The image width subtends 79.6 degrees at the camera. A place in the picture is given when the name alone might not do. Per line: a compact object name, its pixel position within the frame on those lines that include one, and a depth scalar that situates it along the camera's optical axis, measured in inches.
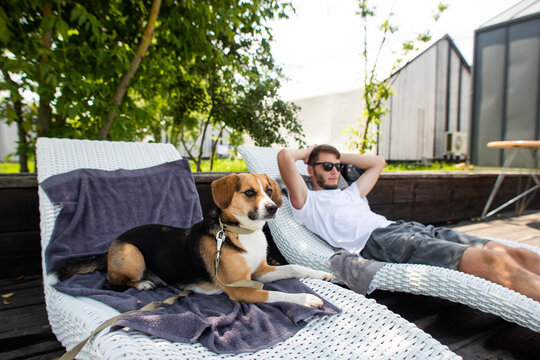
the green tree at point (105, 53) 118.9
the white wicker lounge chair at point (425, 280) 68.1
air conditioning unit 506.3
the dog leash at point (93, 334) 51.4
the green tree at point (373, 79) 259.4
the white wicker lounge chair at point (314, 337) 49.6
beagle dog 79.9
